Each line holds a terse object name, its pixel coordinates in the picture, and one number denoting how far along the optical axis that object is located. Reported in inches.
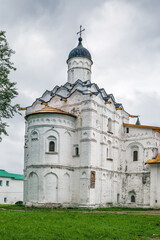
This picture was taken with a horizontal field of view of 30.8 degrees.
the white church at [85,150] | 967.0
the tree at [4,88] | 642.8
